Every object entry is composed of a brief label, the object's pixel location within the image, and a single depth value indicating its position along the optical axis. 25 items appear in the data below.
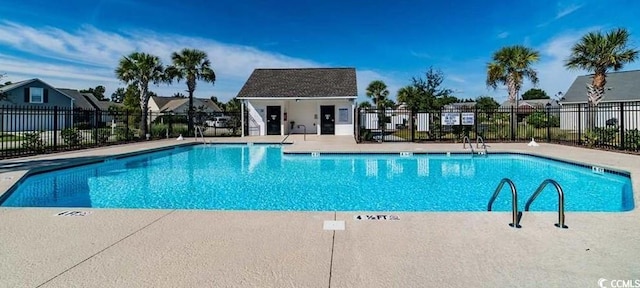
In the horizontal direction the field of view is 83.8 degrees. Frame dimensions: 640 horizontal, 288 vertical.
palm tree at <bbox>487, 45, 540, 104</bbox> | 19.41
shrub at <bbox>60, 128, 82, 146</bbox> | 14.35
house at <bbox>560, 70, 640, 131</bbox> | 27.25
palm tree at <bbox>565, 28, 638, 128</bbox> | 15.33
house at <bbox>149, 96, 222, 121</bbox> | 47.16
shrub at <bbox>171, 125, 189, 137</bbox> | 22.30
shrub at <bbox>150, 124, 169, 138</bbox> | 21.16
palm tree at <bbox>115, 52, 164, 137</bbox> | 21.45
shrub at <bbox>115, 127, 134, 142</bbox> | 17.92
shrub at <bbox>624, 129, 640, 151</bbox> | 12.41
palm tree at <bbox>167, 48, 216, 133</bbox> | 23.16
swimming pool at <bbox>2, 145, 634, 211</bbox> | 6.82
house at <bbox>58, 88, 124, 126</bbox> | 37.03
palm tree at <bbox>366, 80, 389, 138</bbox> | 46.09
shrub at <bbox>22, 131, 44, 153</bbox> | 12.87
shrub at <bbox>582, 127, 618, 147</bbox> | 13.66
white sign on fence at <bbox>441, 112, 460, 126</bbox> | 17.66
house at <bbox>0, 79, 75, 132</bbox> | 29.42
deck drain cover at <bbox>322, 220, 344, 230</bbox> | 4.13
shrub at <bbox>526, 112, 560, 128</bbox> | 24.30
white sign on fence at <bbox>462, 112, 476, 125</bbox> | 17.66
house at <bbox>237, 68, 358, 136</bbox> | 23.52
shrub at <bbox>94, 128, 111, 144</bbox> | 16.73
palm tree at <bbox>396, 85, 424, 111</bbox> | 21.59
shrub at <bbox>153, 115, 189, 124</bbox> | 27.05
